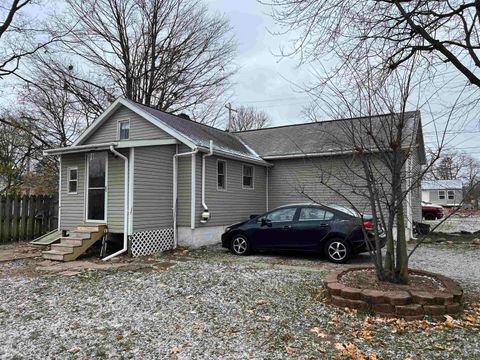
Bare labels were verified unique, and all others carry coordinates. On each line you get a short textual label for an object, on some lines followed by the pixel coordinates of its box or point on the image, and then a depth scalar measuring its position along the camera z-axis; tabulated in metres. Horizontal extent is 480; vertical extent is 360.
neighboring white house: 45.25
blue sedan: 8.64
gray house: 10.39
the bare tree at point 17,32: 17.19
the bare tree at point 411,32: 6.89
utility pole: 24.36
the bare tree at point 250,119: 39.66
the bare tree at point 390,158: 5.55
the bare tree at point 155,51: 21.98
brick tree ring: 4.60
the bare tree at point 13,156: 21.27
